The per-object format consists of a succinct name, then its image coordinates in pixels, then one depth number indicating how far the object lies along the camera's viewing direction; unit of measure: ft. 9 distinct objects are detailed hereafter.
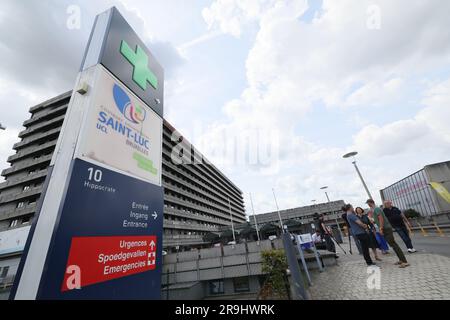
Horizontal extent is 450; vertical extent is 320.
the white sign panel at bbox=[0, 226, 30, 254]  74.04
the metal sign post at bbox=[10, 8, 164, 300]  6.07
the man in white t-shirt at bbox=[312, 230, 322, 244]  36.37
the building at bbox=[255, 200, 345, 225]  182.50
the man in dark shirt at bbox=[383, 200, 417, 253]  19.27
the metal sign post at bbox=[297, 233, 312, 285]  21.13
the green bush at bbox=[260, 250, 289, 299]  13.96
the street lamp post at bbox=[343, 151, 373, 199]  41.50
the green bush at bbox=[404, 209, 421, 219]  74.21
